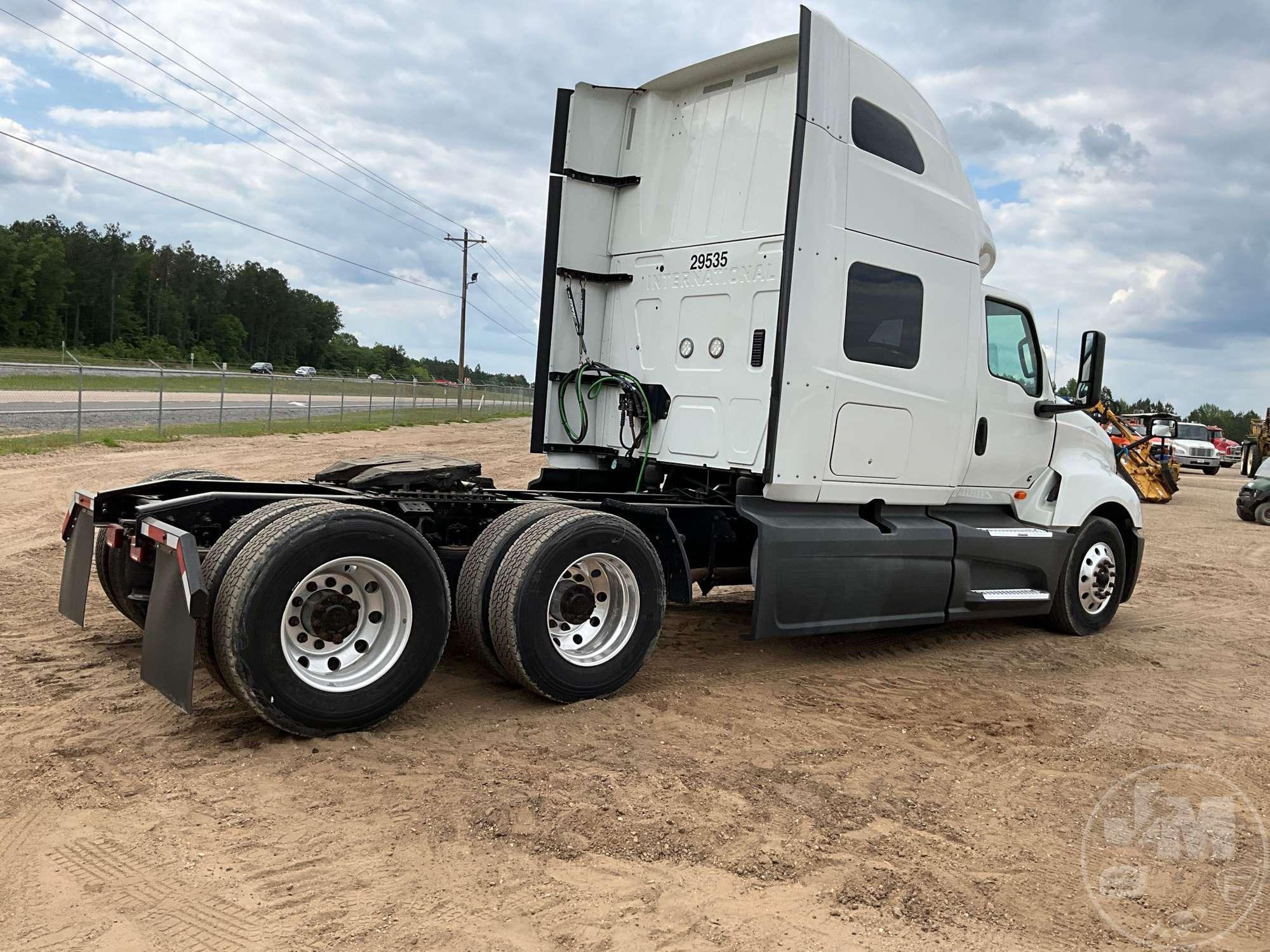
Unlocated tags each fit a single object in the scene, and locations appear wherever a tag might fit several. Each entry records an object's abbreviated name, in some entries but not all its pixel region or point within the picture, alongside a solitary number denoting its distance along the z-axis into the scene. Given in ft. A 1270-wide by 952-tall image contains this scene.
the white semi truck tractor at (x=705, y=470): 14.84
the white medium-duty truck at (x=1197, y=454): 124.06
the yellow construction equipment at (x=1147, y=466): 74.59
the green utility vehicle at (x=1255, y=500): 63.98
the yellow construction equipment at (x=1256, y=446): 106.43
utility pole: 179.93
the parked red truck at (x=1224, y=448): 137.51
